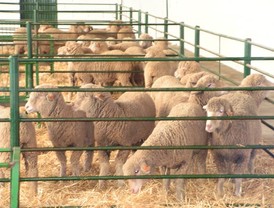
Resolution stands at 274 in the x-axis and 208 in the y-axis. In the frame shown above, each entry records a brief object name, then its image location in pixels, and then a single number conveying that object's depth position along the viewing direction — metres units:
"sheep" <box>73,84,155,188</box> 9.31
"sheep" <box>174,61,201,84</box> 12.07
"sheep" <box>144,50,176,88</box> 13.23
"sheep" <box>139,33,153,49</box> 16.80
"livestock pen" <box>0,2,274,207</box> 6.83
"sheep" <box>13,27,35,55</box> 19.46
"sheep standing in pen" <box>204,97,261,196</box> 8.58
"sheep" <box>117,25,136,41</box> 19.95
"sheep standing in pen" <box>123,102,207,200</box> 7.55
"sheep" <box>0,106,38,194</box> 8.56
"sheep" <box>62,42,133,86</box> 14.78
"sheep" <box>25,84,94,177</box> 9.10
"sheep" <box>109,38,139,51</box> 16.43
